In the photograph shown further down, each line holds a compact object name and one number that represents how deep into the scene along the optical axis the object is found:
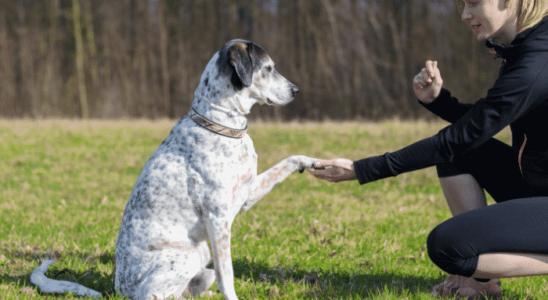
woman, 2.31
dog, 2.71
